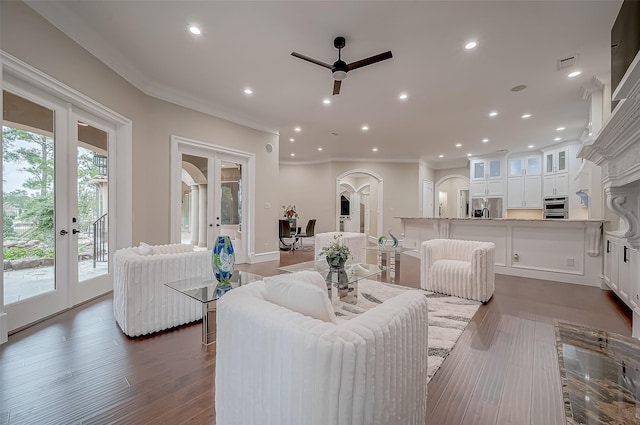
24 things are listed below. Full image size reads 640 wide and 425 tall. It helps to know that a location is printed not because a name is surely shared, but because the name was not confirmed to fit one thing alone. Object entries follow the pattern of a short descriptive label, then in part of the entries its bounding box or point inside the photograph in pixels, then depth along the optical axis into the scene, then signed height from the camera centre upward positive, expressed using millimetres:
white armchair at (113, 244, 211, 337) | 2365 -754
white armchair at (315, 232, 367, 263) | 4992 -620
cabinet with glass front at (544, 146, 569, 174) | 6844 +1375
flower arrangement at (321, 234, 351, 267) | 3092 -519
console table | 4457 -904
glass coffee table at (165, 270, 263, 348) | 2107 -667
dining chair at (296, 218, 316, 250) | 8724 -653
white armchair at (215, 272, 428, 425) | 835 -558
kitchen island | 4203 -567
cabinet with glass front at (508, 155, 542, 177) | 7617 +1360
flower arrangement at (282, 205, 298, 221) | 8711 -121
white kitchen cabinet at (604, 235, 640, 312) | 2699 -699
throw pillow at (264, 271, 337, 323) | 1216 -418
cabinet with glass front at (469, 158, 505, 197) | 8234 +1093
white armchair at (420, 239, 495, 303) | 3334 -756
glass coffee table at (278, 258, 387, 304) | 2879 -738
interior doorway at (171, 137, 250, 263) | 4594 +277
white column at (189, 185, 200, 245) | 4906 -78
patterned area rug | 2211 -1145
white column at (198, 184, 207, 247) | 5016 -117
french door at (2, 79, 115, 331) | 2512 +49
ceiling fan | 2861 +1643
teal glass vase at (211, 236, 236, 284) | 2305 -428
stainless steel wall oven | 6789 +109
